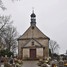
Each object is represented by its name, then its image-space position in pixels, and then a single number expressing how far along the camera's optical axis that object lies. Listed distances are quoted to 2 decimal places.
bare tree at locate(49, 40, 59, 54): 38.61
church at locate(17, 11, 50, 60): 25.10
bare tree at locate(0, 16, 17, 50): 19.65
